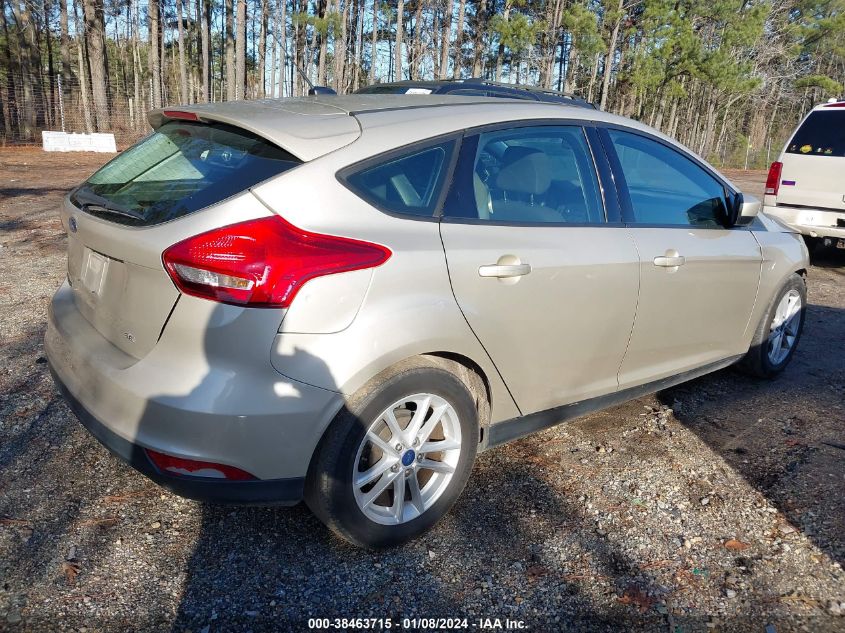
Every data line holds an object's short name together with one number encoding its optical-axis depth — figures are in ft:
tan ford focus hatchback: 7.18
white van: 26.05
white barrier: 75.92
